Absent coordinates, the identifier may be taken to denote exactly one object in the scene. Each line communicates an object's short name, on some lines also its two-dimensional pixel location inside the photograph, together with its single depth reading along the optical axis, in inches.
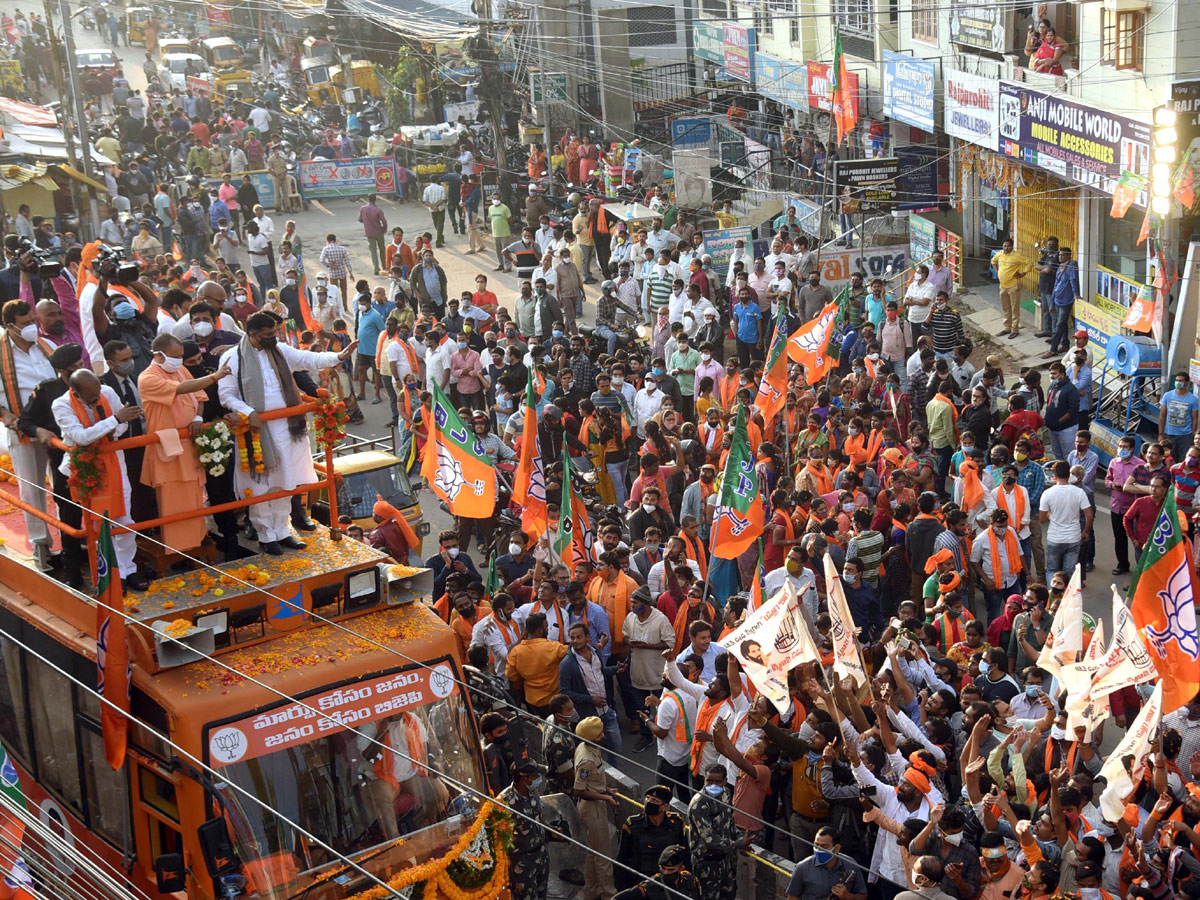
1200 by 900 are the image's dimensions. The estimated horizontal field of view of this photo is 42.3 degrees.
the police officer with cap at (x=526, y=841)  358.3
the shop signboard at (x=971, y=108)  971.9
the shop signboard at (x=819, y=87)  1277.1
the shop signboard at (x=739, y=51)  1531.7
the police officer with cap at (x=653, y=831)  374.9
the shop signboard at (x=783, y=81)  1400.1
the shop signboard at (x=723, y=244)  950.4
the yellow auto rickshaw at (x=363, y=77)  1852.9
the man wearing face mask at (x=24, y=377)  360.5
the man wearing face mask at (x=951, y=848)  341.7
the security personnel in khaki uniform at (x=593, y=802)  408.2
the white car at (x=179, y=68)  1947.6
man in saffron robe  348.5
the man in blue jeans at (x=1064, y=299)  839.7
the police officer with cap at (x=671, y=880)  349.4
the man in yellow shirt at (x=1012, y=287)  914.1
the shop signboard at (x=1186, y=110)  748.0
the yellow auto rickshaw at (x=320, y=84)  1887.3
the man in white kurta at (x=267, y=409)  360.5
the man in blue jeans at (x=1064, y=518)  548.4
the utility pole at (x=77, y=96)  1186.0
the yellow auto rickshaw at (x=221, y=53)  2102.6
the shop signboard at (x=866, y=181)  975.0
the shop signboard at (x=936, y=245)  975.0
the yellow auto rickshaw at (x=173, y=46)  2062.0
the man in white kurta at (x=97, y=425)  332.5
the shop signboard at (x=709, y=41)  1616.6
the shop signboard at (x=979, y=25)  943.7
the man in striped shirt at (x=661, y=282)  892.6
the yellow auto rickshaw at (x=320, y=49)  1984.5
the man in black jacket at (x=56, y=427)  348.2
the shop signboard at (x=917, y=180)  1021.2
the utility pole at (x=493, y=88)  1363.2
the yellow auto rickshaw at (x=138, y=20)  2342.9
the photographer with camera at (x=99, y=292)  391.9
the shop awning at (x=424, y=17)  1464.1
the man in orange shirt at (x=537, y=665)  460.8
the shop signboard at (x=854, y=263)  922.1
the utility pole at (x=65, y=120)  1224.8
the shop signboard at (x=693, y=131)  1402.6
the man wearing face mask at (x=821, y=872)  351.6
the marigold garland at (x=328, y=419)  360.2
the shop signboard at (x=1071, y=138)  803.4
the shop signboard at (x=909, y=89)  1073.5
